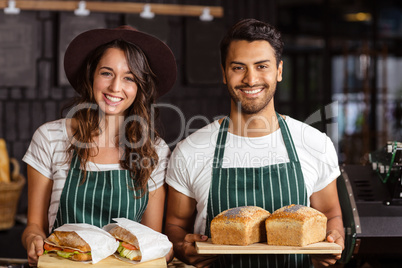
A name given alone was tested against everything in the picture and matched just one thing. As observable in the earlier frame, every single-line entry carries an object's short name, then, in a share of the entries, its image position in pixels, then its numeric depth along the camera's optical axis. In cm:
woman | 245
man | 238
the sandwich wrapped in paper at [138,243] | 222
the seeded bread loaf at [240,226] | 225
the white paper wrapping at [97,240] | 219
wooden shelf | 418
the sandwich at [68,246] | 220
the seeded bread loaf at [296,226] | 224
